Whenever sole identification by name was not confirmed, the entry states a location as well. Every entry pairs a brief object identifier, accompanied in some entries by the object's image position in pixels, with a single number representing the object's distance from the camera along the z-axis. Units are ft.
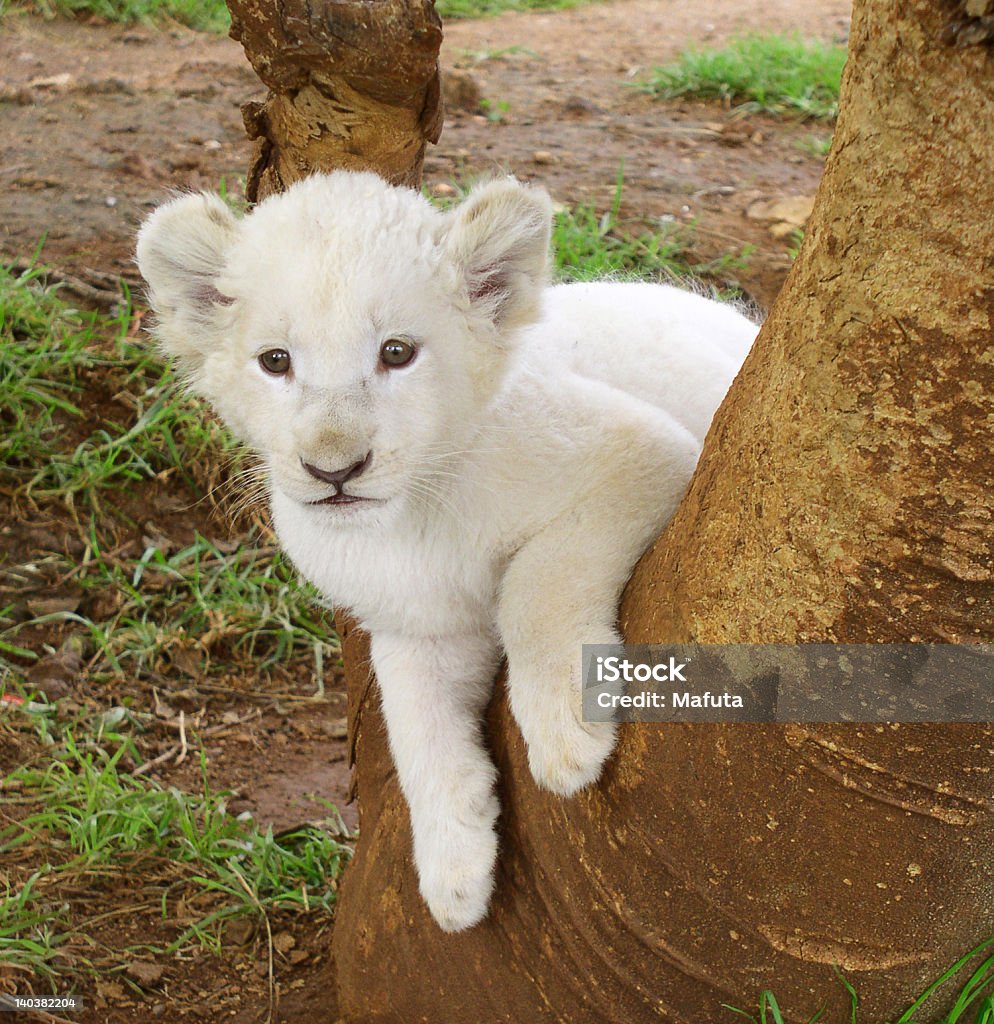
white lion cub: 8.21
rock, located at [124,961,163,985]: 11.81
